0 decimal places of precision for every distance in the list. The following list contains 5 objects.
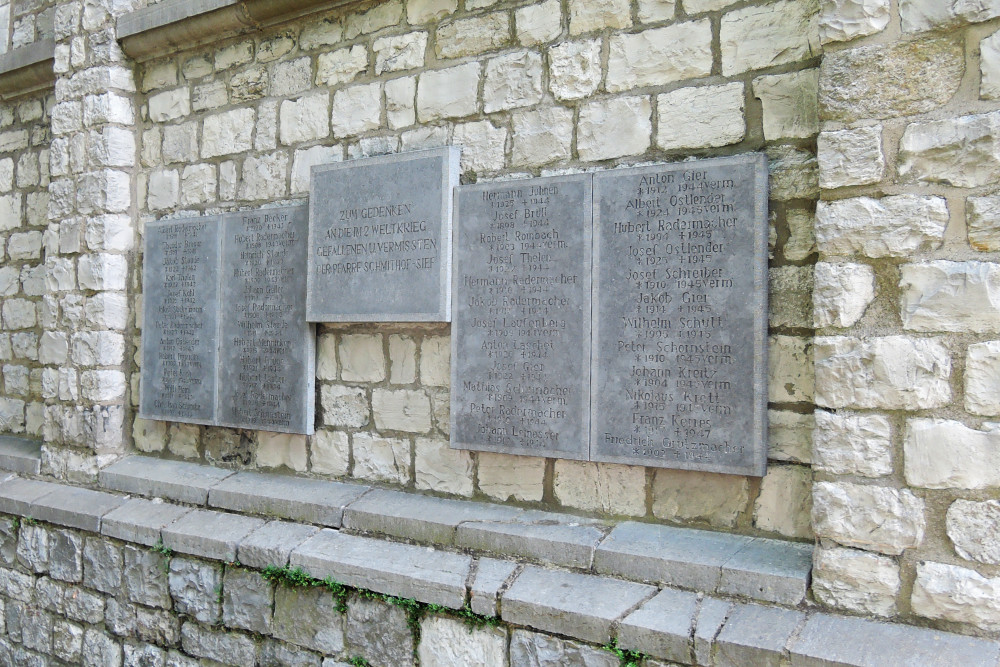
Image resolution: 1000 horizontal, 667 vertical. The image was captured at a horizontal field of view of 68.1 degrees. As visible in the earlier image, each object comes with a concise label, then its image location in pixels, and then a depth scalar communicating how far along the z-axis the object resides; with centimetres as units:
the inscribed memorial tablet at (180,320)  396
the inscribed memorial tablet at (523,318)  285
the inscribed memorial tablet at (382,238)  316
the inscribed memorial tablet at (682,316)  254
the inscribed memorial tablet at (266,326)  362
